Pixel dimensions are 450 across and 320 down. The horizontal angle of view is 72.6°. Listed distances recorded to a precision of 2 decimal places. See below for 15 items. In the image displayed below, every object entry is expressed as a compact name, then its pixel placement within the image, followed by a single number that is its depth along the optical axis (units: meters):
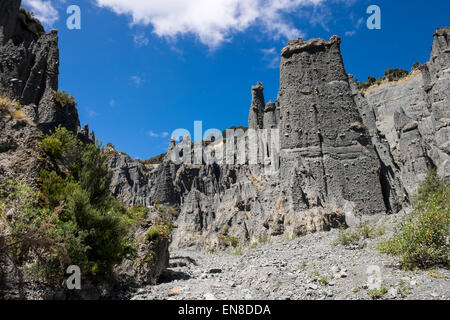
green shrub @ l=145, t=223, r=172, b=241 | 16.11
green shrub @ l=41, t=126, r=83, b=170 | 12.58
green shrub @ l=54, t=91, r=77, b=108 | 21.66
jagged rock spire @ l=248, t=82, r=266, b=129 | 47.75
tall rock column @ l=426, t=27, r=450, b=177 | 34.84
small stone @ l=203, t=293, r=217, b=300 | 11.14
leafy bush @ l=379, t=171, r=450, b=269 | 9.84
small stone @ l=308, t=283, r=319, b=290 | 10.18
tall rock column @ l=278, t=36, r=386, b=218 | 24.52
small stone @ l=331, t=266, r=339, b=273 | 11.18
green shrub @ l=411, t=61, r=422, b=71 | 64.84
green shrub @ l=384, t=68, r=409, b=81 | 63.62
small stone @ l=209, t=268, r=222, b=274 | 19.22
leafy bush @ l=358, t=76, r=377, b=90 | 70.94
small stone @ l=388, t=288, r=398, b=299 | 8.29
